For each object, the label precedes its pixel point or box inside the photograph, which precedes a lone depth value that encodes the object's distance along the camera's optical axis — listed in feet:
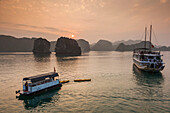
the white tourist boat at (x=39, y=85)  79.87
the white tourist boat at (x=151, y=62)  155.33
